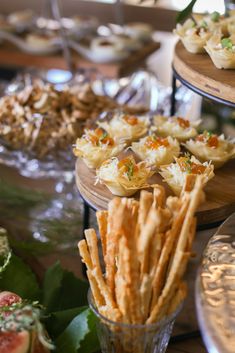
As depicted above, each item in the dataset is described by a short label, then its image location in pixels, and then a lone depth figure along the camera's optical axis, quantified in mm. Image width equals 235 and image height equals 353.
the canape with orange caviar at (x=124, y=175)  1085
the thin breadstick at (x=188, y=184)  969
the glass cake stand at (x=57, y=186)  1711
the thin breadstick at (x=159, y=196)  938
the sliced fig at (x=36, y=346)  965
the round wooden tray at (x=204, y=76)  1135
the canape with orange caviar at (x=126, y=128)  1331
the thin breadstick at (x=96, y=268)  946
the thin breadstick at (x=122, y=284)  866
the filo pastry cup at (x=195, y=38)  1346
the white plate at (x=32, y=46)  2916
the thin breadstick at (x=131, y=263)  865
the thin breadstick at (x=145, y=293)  871
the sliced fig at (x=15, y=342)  946
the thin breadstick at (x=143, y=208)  872
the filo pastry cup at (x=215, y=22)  1433
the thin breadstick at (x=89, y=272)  968
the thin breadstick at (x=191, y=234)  892
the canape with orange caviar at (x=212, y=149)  1228
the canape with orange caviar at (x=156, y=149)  1198
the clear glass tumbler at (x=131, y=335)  930
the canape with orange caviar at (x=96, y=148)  1195
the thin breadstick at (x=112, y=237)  869
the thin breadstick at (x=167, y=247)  905
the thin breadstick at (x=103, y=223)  959
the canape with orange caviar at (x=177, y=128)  1339
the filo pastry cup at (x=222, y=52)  1209
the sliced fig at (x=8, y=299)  1055
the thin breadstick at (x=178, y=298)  934
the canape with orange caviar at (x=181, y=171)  1090
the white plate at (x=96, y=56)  2803
